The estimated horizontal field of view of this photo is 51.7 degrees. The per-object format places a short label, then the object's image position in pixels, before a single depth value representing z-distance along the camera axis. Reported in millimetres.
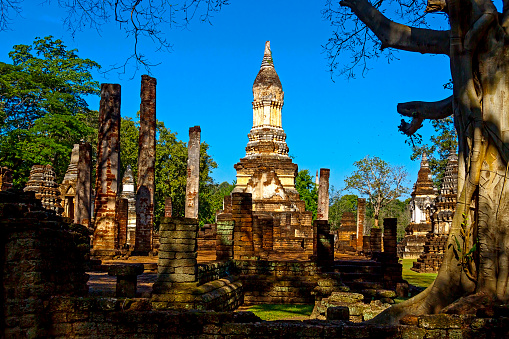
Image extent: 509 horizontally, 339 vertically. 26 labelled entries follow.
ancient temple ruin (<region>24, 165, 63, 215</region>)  23047
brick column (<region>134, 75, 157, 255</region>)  17781
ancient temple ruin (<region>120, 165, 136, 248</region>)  28825
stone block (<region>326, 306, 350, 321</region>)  6602
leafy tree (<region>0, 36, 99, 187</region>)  30891
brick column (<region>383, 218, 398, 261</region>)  15039
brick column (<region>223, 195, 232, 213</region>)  28647
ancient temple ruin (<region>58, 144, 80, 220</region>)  27453
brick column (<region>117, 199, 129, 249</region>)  19375
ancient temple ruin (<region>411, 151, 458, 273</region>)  22984
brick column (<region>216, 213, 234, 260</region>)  13375
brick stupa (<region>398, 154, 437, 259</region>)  30844
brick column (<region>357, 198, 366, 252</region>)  29125
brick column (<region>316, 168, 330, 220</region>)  28266
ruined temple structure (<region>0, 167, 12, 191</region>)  19206
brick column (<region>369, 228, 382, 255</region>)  19172
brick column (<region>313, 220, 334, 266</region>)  13711
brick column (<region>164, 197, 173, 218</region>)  28953
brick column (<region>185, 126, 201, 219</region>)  23109
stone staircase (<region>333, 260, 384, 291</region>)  14175
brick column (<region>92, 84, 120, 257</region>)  15637
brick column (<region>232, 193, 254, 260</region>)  14562
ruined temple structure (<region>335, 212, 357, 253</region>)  27048
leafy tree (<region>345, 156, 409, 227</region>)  50547
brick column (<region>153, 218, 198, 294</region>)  9109
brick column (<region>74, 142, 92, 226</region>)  19719
